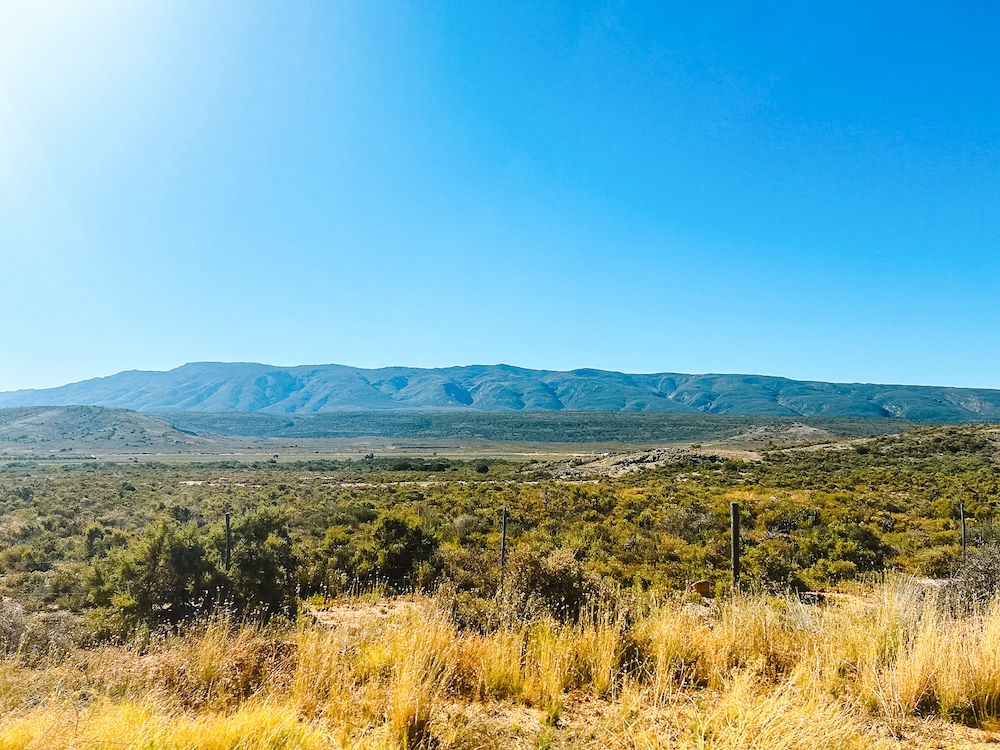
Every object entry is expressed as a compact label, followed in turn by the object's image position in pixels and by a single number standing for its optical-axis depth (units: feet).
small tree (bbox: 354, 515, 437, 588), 46.26
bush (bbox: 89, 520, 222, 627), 31.24
